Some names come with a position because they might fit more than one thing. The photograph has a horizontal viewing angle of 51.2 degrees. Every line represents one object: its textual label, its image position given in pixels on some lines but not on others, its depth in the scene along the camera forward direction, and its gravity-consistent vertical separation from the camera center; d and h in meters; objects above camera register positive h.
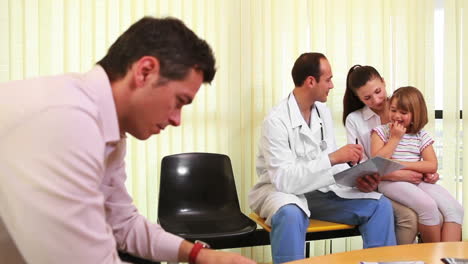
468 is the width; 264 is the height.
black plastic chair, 2.92 -0.40
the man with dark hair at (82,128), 0.90 +0.01
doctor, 2.66 -0.27
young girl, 2.86 -0.20
